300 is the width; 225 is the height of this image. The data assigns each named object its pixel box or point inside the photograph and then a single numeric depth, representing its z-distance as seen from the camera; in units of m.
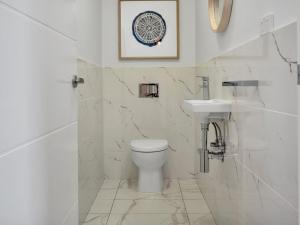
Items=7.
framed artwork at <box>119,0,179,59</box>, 2.47
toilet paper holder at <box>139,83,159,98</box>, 2.49
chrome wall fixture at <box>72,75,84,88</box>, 0.83
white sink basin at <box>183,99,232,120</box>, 1.37
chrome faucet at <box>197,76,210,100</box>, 1.95
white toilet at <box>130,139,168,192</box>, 2.08
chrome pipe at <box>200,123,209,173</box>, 1.50
